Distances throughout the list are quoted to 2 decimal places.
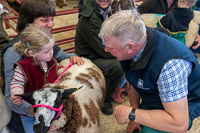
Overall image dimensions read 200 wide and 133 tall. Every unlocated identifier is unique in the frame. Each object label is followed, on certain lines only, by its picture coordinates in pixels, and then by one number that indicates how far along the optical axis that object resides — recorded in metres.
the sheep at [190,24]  3.27
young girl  1.62
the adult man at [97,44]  2.49
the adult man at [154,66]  1.29
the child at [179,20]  2.57
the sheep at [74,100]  1.44
